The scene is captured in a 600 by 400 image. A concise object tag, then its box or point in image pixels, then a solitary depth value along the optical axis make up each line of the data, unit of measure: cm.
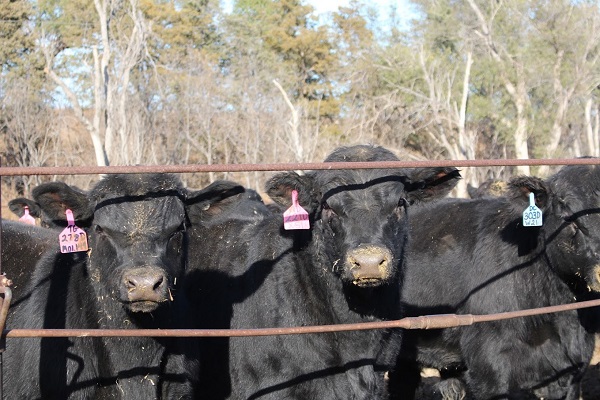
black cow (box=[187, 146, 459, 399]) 932
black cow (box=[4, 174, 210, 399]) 885
